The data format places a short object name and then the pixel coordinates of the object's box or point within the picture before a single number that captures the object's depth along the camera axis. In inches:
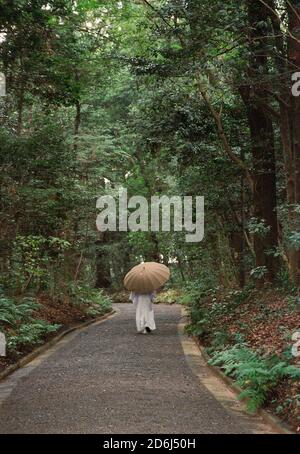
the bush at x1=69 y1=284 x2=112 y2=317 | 858.1
